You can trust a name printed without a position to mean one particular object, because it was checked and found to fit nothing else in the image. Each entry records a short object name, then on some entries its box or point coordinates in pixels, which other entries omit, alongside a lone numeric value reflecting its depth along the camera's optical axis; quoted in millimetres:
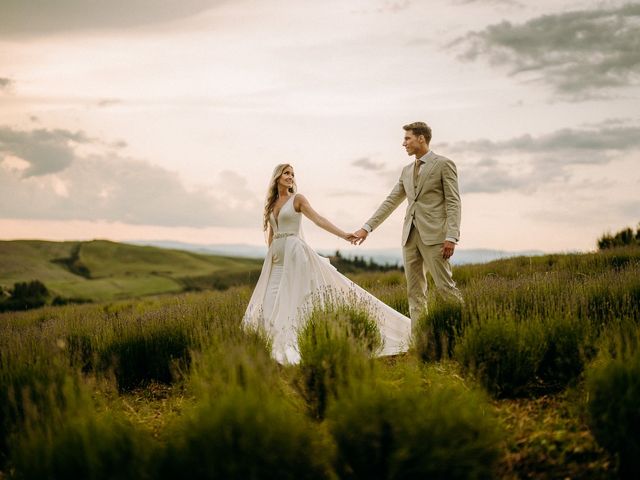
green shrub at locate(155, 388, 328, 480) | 3369
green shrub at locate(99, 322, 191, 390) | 6758
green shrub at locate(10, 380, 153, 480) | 3544
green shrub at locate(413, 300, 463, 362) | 6102
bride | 7809
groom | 7152
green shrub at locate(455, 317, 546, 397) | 4852
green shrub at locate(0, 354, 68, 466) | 4527
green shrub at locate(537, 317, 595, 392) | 4992
